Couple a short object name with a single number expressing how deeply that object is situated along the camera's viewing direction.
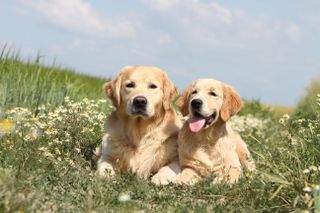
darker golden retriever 6.01
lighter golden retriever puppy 5.97
